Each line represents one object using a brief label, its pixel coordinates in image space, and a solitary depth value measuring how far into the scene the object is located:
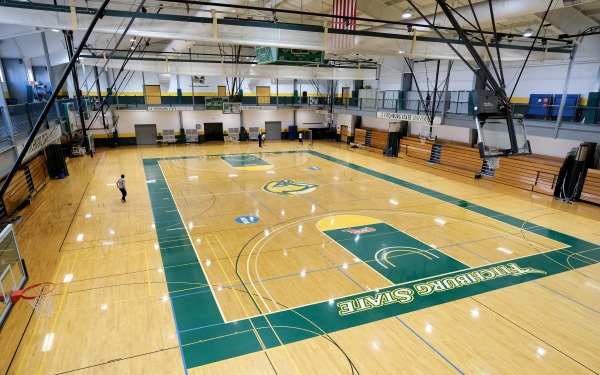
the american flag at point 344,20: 12.84
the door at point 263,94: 38.12
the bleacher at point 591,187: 16.98
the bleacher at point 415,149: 27.08
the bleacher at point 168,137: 34.97
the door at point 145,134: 34.38
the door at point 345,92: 39.87
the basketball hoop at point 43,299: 8.25
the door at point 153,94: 33.91
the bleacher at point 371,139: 32.00
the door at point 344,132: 37.91
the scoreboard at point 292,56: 14.98
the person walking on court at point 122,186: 16.30
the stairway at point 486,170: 22.44
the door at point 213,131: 36.97
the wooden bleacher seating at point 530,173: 18.88
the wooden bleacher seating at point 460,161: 23.19
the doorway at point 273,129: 39.50
